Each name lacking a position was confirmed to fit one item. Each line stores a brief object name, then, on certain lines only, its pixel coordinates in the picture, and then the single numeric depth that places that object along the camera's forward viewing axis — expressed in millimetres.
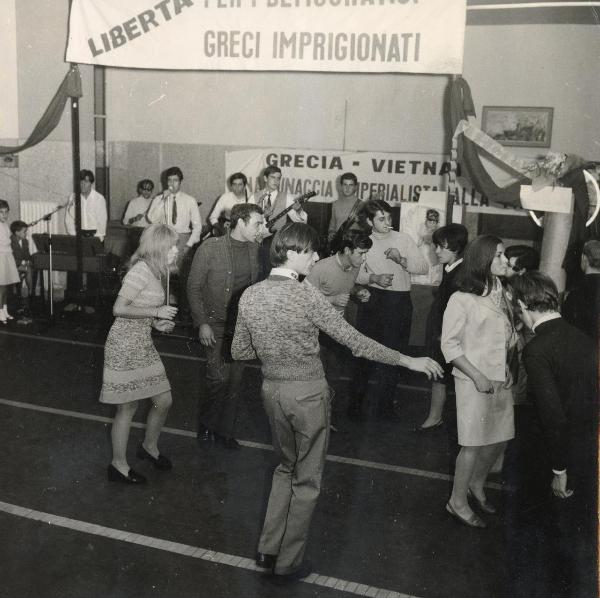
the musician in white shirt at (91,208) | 10805
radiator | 11922
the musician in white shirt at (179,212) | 10242
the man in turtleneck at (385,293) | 6238
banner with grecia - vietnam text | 9969
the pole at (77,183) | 9359
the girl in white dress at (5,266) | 10141
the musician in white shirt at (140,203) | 10984
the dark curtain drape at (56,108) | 9234
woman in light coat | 4312
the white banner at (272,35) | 7762
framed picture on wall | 9781
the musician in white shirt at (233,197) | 10008
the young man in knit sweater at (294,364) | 3613
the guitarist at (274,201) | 8945
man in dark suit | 4000
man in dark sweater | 5523
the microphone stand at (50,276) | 9943
